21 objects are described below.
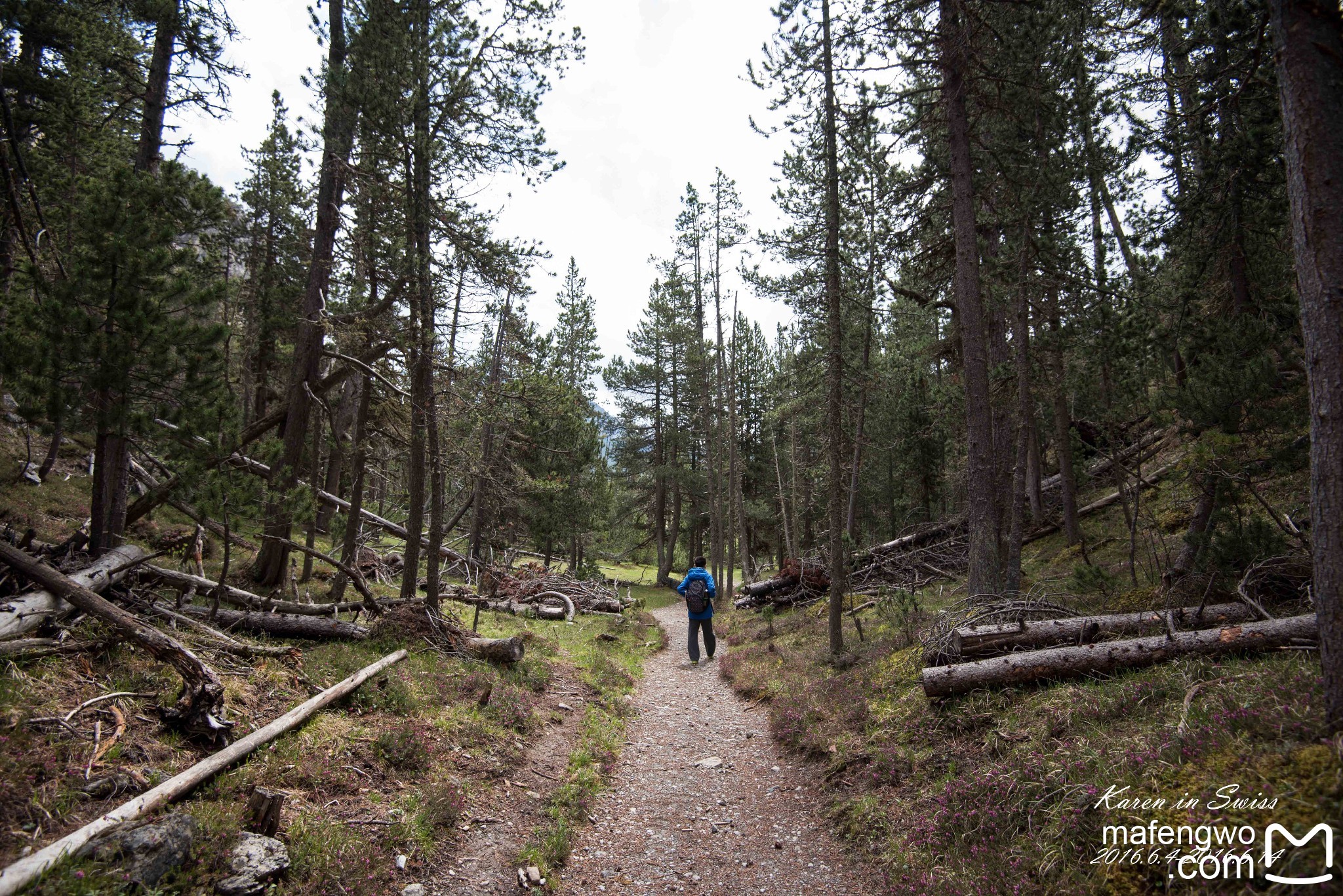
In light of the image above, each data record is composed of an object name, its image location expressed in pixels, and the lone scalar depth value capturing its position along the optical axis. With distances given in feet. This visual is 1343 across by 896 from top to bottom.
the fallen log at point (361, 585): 31.82
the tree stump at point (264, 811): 13.93
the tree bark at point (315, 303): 36.47
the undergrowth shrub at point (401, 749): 19.47
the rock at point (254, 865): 11.98
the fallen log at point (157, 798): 10.40
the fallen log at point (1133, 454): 51.62
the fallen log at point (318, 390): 38.73
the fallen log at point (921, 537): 56.65
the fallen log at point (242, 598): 25.31
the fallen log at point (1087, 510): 51.75
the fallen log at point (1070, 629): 19.98
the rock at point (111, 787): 13.19
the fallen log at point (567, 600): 61.05
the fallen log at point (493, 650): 33.04
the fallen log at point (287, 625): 26.37
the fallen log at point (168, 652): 16.44
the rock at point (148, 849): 11.30
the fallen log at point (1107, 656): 16.96
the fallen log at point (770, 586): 61.41
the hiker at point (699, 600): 43.98
